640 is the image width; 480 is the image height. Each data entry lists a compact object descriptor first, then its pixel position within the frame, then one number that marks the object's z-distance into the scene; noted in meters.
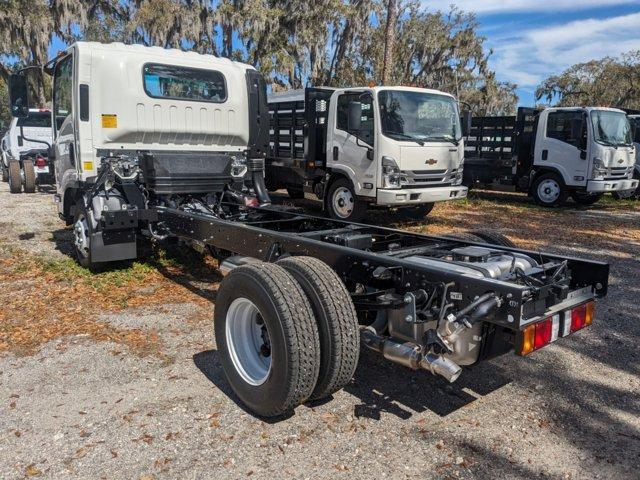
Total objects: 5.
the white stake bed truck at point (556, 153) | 13.07
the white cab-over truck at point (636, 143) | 15.45
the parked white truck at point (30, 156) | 14.63
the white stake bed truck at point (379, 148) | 9.55
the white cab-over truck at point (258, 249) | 3.06
